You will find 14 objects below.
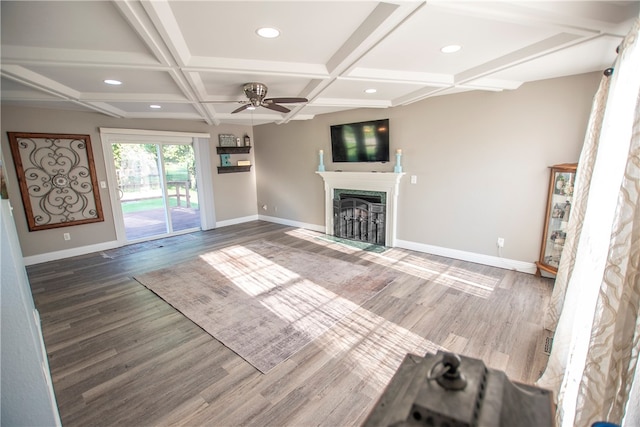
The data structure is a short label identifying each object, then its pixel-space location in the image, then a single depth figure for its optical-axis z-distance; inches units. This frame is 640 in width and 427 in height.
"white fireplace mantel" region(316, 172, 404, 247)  184.2
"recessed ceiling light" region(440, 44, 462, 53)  90.1
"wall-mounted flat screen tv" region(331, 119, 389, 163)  184.5
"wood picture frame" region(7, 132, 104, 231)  163.6
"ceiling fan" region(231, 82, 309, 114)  122.6
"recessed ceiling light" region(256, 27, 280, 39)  78.6
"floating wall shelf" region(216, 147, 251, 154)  250.6
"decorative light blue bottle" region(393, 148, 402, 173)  176.2
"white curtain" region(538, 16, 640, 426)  45.5
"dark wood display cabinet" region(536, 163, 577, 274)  121.6
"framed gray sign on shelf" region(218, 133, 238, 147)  250.8
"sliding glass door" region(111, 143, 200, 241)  206.7
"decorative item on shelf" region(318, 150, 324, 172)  218.6
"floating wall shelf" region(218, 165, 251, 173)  254.0
